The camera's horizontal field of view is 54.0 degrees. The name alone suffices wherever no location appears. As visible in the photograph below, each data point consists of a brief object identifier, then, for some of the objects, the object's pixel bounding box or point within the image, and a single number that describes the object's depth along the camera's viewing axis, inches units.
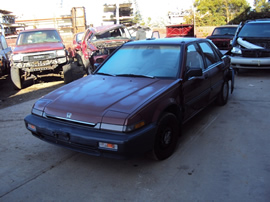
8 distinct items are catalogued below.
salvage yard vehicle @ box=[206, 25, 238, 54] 505.4
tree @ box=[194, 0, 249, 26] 1508.4
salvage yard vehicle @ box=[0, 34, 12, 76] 379.9
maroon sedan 115.8
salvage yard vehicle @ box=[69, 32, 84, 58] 525.7
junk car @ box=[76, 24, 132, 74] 362.6
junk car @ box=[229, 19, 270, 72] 330.3
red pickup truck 334.3
